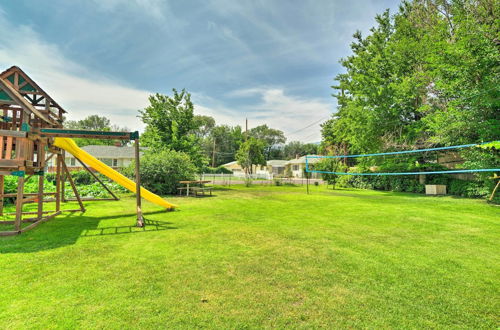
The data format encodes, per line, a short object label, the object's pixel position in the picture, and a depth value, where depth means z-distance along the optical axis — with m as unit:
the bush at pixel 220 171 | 49.72
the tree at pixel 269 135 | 84.88
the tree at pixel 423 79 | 12.91
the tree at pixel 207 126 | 76.12
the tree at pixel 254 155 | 38.38
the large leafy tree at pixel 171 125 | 19.75
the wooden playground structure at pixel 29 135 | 5.79
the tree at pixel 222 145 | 71.88
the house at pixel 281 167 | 50.43
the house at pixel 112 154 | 41.03
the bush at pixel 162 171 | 15.26
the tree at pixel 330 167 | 23.88
